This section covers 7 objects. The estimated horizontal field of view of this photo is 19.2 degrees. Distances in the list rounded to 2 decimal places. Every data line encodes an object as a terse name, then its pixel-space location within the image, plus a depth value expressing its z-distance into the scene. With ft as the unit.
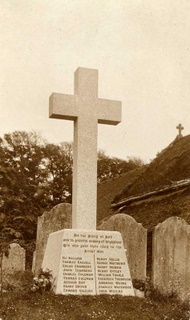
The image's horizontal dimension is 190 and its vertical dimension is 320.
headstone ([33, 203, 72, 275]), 40.47
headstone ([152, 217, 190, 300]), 33.81
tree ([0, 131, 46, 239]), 83.87
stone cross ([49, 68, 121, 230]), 28.94
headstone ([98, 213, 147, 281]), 36.09
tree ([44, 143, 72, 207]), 102.63
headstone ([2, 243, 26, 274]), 47.34
